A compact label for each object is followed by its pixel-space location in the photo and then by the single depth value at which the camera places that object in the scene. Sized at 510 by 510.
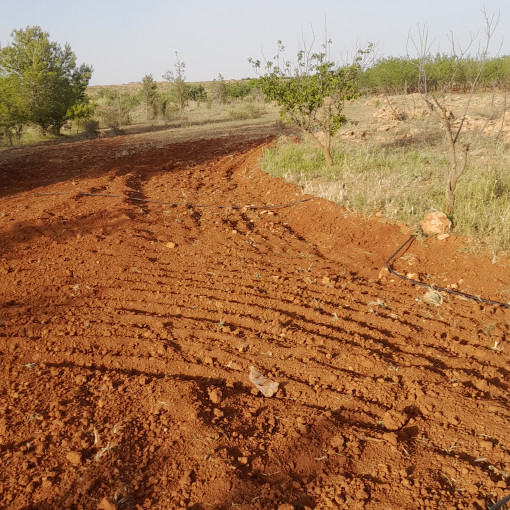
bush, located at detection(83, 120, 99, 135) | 18.35
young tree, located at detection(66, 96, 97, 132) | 17.39
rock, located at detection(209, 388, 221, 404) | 2.57
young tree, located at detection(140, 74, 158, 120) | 21.63
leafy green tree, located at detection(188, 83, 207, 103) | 36.10
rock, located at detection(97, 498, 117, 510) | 1.90
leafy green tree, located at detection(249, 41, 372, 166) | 8.00
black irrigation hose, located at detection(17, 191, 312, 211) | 6.54
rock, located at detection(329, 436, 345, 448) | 2.25
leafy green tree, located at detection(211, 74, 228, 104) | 29.34
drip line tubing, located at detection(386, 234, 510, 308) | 3.81
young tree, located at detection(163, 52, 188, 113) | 21.84
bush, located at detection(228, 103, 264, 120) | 21.17
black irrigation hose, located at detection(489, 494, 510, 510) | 1.88
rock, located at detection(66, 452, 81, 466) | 2.12
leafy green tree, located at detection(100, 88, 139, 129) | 20.59
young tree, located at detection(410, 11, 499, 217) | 4.75
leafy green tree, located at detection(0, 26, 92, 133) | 16.02
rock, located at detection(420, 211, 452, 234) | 4.95
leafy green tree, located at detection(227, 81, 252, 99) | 34.44
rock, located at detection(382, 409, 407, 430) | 2.40
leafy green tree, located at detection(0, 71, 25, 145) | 14.48
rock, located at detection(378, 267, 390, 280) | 4.41
